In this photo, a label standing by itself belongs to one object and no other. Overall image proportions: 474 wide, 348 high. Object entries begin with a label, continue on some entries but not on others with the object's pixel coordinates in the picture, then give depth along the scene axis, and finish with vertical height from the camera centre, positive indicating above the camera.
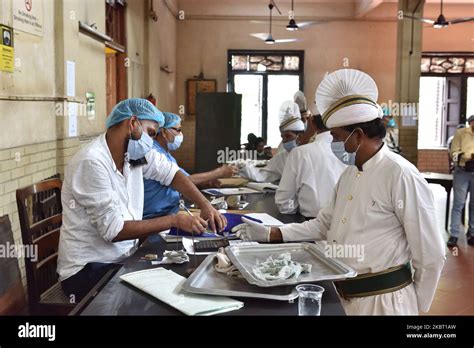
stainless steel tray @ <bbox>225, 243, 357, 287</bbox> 1.58 -0.47
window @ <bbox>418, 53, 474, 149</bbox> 11.63 +0.63
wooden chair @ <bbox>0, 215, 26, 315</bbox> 2.07 -0.72
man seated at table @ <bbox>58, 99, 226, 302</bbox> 2.21 -0.38
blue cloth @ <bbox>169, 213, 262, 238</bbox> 2.36 -0.50
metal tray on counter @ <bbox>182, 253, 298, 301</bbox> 1.49 -0.49
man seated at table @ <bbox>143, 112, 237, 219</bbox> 3.21 -0.40
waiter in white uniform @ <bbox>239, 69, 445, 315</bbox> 1.83 -0.36
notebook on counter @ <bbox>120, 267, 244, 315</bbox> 1.42 -0.50
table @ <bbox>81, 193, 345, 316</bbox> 1.44 -0.52
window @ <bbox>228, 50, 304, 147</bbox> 11.75 +0.89
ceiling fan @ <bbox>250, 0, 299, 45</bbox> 11.23 +1.80
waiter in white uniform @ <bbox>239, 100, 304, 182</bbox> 4.45 -0.19
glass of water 1.44 -0.50
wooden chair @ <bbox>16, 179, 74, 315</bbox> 2.19 -0.62
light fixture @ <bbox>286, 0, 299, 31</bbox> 9.46 +1.69
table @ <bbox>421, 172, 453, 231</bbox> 6.33 -0.73
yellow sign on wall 2.97 +0.40
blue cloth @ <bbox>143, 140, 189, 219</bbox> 3.19 -0.49
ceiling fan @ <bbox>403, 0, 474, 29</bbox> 8.07 +1.50
